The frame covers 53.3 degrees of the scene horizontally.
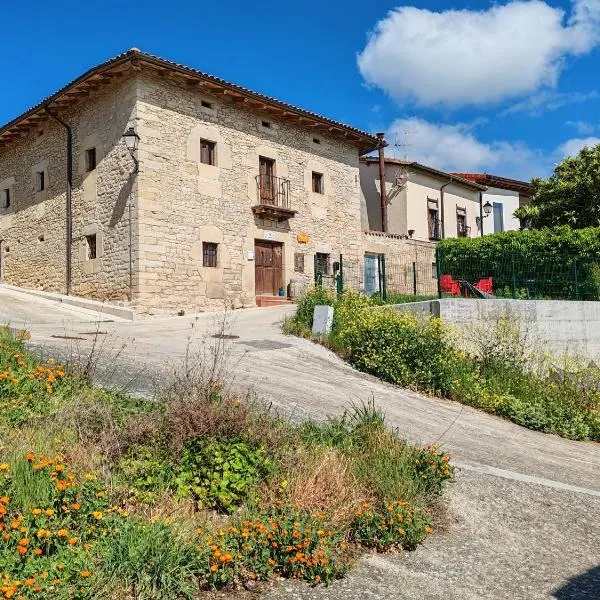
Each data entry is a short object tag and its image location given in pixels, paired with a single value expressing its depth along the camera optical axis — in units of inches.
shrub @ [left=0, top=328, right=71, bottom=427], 183.8
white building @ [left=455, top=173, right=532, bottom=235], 1312.7
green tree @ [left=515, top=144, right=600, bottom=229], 925.2
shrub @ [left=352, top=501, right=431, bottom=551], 156.1
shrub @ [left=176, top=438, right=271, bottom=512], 158.2
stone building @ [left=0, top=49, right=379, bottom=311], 634.2
